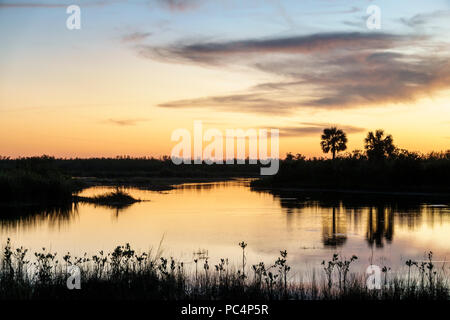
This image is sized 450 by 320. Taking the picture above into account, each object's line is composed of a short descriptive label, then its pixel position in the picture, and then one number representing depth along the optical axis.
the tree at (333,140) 81.94
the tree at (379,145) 82.38
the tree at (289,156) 98.12
